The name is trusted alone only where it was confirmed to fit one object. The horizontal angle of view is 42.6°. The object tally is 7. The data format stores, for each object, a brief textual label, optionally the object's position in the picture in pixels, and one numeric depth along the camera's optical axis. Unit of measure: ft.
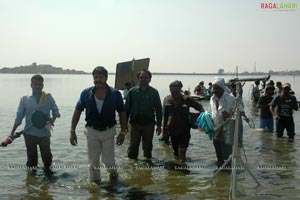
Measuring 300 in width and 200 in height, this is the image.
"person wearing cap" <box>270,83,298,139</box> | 36.99
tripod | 18.04
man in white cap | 23.56
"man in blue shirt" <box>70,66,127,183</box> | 20.83
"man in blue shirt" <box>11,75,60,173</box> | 23.07
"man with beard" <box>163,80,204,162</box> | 26.09
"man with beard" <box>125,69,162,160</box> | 26.01
